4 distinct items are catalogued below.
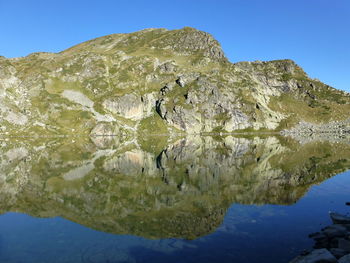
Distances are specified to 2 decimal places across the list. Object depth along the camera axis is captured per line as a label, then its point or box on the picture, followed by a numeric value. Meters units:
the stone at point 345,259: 17.25
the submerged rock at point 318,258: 17.62
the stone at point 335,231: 24.31
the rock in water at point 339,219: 27.45
